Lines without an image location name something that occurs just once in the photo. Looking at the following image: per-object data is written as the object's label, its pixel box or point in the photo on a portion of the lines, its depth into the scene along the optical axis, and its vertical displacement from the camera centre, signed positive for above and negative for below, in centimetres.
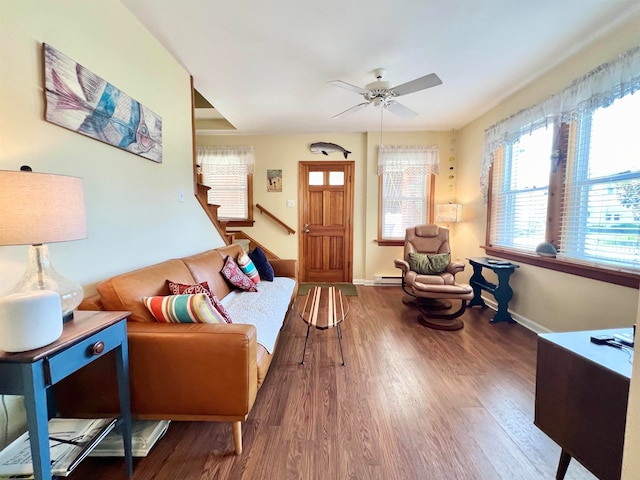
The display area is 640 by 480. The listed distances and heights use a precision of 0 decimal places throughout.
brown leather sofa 125 -78
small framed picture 449 +61
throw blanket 176 -73
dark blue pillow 297 -57
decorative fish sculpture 436 +113
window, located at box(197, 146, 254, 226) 446 +63
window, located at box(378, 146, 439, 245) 430 +47
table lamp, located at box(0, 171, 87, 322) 83 -2
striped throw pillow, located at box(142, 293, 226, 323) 139 -49
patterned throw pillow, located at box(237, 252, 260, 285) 274 -55
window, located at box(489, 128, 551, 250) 266 +26
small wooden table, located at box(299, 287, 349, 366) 198 -80
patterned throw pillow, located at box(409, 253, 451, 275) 338 -61
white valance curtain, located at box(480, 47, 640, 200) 184 +99
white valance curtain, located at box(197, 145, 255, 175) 444 +95
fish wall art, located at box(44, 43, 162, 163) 129 +63
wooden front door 452 -9
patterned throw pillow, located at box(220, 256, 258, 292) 249 -59
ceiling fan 223 +116
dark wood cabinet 88 -68
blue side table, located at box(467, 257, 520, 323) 286 -81
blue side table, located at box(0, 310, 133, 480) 81 -50
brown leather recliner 276 -75
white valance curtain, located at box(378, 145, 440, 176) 428 +93
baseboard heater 445 -108
